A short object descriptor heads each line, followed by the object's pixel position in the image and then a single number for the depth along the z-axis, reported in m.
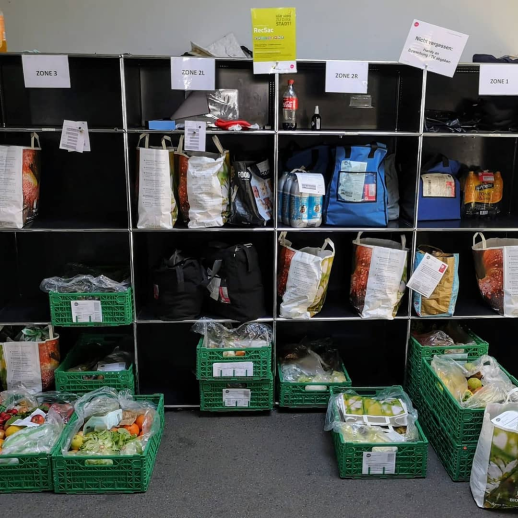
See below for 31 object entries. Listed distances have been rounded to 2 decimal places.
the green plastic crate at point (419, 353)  2.79
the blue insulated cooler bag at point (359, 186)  2.73
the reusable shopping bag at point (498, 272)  2.77
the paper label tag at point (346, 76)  2.63
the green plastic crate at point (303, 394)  2.83
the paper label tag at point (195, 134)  2.59
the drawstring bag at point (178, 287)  2.72
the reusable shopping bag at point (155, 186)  2.58
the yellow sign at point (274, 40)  2.54
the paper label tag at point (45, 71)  2.53
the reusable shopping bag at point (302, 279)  2.72
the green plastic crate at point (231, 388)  2.79
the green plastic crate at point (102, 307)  2.69
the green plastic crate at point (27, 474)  2.24
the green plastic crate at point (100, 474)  2.23
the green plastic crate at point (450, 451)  2.31
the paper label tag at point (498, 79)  2.64
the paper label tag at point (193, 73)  2.58
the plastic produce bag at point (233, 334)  2.82
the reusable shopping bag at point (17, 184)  2.56
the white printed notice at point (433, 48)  2.59
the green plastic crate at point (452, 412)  2.26
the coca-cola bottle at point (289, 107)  2.79
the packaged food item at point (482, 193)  2.97
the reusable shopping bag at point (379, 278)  2.76
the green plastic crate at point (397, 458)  2.31
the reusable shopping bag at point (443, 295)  2.79
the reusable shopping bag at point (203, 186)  2.62
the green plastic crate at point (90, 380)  2.75
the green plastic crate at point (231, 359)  2.71
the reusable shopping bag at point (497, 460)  2.08
